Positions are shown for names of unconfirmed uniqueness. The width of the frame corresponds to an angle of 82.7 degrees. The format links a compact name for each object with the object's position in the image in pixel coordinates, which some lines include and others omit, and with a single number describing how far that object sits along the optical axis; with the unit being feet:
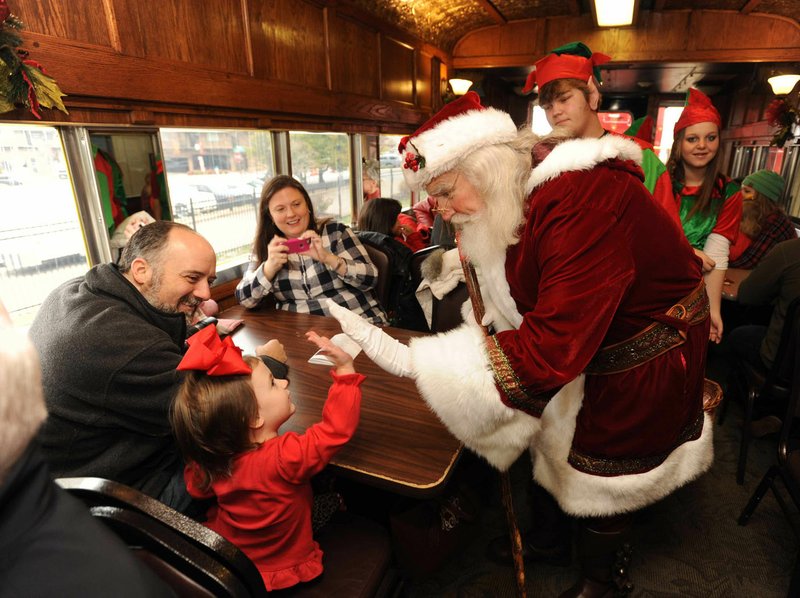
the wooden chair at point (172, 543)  2.50
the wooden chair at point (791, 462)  5.29
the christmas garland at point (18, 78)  5.15
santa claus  3.37
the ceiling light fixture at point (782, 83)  17.03
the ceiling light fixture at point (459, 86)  20.98
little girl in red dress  3.64
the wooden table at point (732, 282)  9.04
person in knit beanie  11.04
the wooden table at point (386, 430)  4.02
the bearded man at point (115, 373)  4.01
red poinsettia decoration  15.61
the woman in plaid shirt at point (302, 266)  8.20
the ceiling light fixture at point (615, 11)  13.71
